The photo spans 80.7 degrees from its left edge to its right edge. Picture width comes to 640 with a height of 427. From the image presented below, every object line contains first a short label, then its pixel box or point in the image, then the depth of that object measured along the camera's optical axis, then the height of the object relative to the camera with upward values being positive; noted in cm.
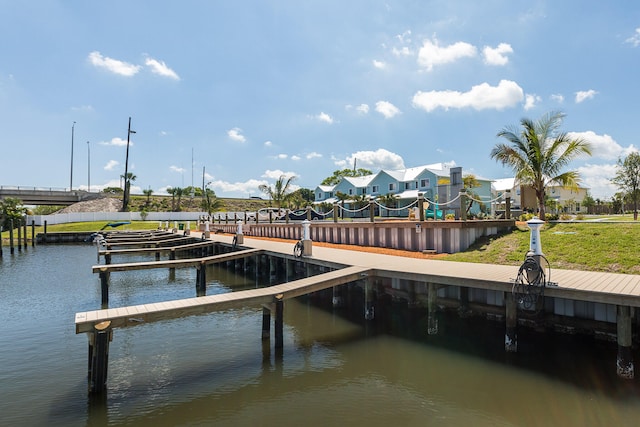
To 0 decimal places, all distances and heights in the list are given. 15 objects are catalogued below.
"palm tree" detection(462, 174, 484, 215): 3528 +300
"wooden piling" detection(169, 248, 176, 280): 1846 -292
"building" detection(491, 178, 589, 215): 3244 +208
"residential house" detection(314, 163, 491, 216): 4119 +348
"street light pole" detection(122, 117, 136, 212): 6612 +523
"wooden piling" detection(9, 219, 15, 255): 3191 -209
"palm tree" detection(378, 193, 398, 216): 4069 +151
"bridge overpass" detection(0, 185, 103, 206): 5900 +309
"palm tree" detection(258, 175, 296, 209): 4288 +271
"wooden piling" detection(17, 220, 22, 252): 3459 -237
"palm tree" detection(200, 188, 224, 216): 6166 +132
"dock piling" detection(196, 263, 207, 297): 1462 -261
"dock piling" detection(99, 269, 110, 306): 1314 -254
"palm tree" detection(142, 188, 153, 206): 7475 +414
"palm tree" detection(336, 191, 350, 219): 4798 +228
